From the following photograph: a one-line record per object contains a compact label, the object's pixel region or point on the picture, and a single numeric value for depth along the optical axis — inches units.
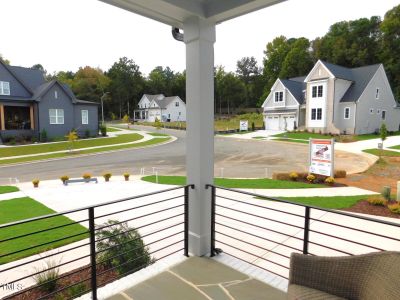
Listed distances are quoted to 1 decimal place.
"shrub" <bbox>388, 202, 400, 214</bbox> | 249.4
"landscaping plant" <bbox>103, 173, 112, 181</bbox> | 429.4
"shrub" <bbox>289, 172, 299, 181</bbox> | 397.1
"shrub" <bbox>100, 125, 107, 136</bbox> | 1130.7
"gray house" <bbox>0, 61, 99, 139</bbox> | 887.7
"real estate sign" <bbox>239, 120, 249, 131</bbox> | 1254.2
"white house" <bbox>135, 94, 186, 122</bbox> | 2078.0
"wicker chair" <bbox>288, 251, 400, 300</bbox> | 63.9
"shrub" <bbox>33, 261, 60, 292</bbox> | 126.1
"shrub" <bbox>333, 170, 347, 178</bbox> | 415.2
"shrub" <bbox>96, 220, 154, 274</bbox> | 133.2
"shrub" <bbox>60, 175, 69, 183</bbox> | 404.4
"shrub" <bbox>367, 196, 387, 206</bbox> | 271.3
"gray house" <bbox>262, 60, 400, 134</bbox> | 885.2
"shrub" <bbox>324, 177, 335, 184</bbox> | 371.2
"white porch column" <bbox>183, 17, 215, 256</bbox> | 123.6
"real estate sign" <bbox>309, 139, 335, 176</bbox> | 382.9
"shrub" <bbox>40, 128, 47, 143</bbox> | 936.9
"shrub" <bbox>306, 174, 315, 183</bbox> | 387.5
